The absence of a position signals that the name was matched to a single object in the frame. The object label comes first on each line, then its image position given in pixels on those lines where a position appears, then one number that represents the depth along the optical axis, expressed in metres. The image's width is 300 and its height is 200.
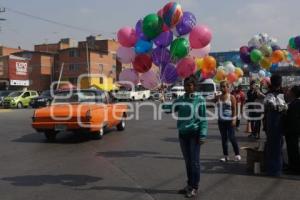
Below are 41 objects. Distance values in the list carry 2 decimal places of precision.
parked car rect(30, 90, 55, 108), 34.72
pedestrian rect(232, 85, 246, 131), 15.01
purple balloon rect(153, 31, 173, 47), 9.49
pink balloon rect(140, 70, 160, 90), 9.58
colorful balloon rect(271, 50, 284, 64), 19.66
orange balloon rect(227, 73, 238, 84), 20.33
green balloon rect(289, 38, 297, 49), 19.77
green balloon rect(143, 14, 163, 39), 9.16
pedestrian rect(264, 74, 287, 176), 7.99
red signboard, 59.28
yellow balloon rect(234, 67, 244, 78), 21.21
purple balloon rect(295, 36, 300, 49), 19.24
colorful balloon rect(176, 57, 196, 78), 9.13
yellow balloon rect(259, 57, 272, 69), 19.36
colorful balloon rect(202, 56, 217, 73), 11.11
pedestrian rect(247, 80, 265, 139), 13.40
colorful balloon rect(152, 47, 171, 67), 9.48
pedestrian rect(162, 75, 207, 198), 6.73
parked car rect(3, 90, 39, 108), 38.09
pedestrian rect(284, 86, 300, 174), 8.09
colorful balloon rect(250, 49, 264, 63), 19.12
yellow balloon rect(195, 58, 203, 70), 10.49
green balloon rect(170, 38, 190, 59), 9.24
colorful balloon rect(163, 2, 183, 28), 9.14
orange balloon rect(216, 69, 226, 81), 19.64
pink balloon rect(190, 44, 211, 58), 9.90
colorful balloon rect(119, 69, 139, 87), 9.79
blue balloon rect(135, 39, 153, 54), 9.44
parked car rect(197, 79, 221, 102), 28.83
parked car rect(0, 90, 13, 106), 38.89
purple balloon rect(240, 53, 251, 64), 19.89
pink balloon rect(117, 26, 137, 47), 9.65
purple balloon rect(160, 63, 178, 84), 9.32
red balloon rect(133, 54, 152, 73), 9.52
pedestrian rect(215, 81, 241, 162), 9.45
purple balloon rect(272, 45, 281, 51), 20.14
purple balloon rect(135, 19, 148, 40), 9.44
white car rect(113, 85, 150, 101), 50.38
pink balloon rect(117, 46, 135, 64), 9.81
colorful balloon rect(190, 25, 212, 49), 9.55
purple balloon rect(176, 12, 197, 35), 9.36
